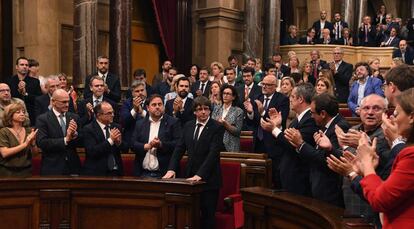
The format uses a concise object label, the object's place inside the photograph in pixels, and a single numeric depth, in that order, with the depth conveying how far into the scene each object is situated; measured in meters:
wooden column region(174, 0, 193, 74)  11.25
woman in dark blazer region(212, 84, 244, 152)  5.28
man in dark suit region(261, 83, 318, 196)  3.71
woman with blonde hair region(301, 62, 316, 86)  8.35
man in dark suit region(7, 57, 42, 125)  6.17
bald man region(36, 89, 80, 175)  4.55
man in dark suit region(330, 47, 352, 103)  7.86
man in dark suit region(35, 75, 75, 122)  5.68
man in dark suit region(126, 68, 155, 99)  6.98
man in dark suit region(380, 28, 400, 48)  12.41
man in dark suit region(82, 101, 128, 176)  4.58
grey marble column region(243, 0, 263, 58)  11.09
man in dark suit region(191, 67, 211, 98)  7.20
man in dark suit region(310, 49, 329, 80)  8.90
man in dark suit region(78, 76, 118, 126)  5.46
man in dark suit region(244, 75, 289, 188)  5.07
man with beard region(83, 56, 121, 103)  6.47
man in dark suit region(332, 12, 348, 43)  12.35
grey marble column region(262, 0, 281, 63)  11.48
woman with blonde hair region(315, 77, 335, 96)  5.39
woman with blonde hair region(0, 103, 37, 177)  4.44
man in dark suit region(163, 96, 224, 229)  4.35
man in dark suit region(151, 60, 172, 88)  7.76
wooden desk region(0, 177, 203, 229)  4.17
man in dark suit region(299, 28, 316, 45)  12.13
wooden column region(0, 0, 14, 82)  8.88
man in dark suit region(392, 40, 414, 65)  10.09
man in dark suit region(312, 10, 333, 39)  12.24
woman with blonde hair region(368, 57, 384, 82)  8.12
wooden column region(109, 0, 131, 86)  8.43
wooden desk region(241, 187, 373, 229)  2.67
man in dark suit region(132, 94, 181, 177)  4.66
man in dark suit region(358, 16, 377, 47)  12.98
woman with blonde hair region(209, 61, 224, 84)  7.45
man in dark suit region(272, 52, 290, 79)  8.82
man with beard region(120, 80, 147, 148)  5.40
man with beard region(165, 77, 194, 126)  5.89
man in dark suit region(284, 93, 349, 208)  3.38
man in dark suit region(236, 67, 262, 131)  6.50
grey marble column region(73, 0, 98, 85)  8.14
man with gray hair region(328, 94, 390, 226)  2.86
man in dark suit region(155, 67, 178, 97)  7.30
